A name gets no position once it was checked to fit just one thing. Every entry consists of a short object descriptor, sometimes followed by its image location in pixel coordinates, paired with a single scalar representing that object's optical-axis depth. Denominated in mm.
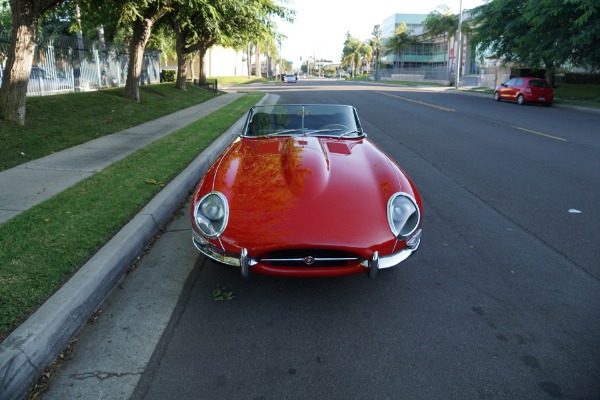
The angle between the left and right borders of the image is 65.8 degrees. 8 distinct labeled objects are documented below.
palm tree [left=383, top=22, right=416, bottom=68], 80250
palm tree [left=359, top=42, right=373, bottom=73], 122556
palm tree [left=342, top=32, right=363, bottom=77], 127438
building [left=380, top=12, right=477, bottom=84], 68375
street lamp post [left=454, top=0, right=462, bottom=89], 39844
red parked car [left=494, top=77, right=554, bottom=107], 23516
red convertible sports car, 3199
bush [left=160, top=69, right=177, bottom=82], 32003
